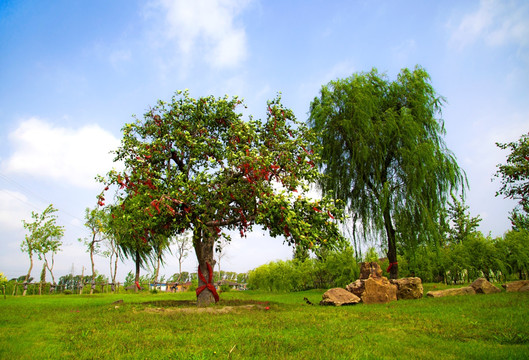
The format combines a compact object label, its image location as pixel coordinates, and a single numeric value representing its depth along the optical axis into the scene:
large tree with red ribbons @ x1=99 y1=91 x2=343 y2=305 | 15.35
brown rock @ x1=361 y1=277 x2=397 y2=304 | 17.50
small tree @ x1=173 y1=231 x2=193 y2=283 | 55.72
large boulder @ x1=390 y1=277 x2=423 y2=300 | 18.45
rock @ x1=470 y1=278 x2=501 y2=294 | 17.47
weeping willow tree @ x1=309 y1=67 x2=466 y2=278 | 21.03
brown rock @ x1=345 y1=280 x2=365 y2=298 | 18.52
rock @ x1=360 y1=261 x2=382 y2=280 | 19.27
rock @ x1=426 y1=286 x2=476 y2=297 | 17.60
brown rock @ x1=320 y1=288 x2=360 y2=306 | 16.61
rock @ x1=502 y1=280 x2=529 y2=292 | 16.55
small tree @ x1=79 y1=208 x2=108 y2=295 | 45.77
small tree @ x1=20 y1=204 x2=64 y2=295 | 42.44
